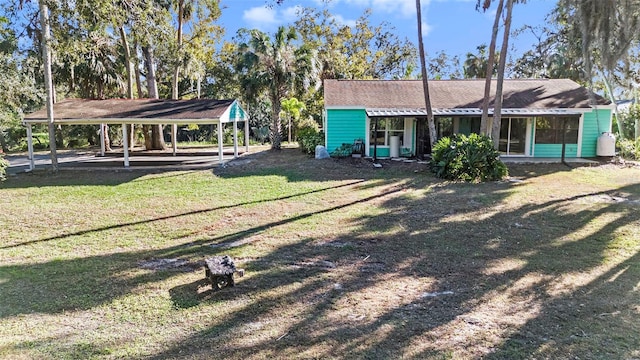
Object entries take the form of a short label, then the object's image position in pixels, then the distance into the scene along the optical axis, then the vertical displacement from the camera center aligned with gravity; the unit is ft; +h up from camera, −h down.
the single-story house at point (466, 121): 54.90 +1.72
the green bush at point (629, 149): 55.09 -2.01
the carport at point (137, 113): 51.55 +2.53
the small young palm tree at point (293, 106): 76.28 +4.95
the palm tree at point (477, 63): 94.27 +15.83
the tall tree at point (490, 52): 44.29 +8.65
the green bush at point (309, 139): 60.90 -0.95
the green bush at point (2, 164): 35.16 -2.81
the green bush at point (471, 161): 41.47 -2.79
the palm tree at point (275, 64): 63.41 +10.59
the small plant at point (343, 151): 56.39 -2.39
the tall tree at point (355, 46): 91.97 +20.41
